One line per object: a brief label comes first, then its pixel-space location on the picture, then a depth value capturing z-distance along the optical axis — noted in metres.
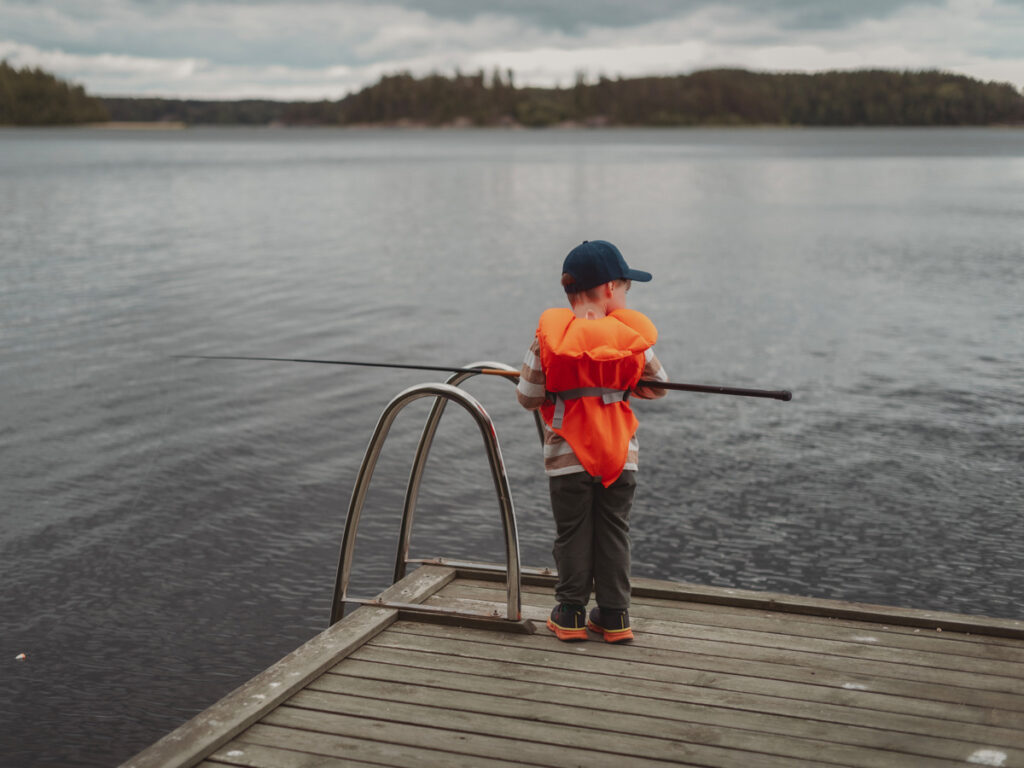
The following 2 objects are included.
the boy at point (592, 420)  3.85
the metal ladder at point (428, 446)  4.12
